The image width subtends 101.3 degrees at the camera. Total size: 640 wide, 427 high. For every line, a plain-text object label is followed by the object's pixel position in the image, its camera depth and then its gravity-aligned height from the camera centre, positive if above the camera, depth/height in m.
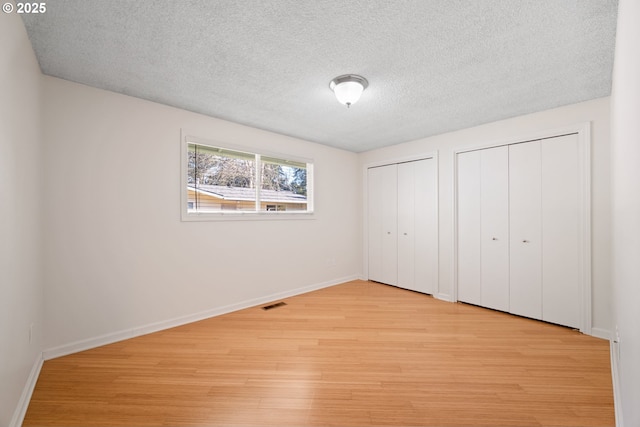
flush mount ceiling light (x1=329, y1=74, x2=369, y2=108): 2.28 +1.13
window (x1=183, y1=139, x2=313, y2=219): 3.16 +0.43
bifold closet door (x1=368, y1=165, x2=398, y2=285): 4.58 -0.17
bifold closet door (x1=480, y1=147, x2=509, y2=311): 3.33 -0.18
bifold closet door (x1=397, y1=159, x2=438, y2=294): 4.04 -0.19
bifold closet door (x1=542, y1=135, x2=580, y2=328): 2.83 -0.20
